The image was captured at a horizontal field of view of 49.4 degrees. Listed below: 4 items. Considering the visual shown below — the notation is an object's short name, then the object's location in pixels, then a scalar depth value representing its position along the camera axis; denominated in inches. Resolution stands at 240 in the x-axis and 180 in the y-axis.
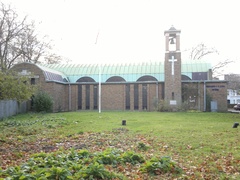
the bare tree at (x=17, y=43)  980.3
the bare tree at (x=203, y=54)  1673.2
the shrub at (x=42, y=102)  999.6
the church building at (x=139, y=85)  1086.4
